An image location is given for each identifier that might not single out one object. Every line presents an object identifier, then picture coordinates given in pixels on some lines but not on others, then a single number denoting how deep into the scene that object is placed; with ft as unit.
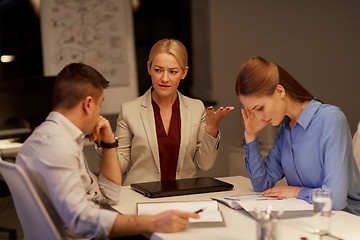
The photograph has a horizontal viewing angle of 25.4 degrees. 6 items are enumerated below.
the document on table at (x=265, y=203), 8.50
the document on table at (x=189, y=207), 8.34
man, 7.83
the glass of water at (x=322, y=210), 7.83
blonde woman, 10.33
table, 7.80
